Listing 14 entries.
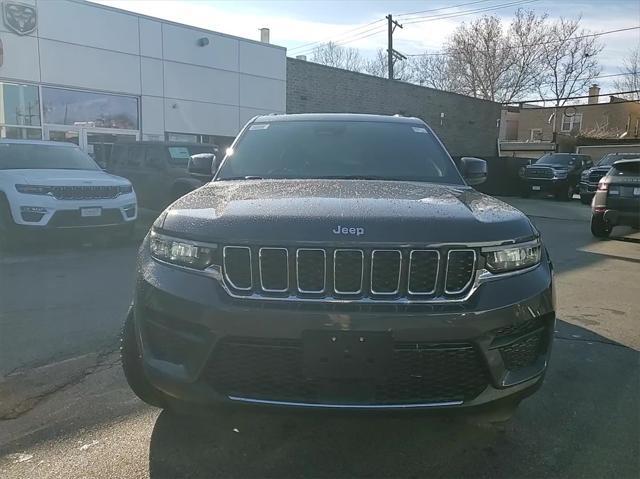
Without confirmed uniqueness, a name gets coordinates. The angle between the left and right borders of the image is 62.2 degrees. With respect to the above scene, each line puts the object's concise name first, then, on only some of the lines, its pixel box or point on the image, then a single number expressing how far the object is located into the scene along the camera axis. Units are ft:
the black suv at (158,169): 34.17
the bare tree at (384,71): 155.59
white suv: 24.79
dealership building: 44.91
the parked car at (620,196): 31.48
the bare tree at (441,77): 152.05
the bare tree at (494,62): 142.82
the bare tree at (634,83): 156.97
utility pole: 118.83
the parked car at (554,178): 68.33
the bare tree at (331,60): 172.11
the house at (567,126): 134.92
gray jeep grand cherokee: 7.04
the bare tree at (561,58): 141.18
